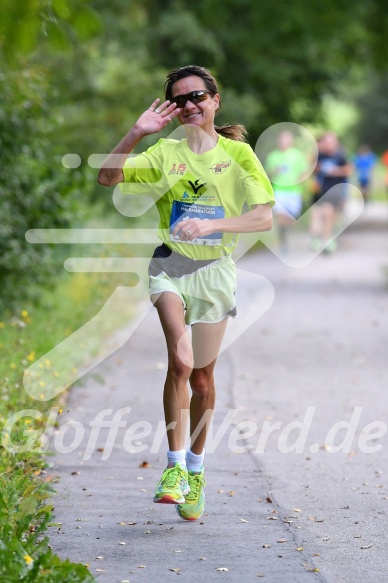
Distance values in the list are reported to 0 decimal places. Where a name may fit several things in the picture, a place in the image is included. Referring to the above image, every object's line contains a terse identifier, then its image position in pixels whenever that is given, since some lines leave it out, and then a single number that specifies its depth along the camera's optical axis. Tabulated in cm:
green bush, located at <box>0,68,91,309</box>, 2433
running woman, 1237
